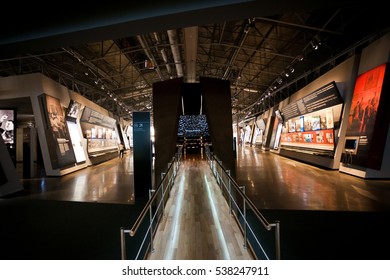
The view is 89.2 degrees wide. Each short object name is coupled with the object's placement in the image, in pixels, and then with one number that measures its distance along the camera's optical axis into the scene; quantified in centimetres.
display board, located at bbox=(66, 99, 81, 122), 945
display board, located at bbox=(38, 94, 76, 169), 791
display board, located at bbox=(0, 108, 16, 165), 822
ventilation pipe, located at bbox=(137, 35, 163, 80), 763
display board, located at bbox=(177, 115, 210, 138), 1442
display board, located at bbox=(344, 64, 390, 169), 569
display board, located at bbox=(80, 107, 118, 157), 1128
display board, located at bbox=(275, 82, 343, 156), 796
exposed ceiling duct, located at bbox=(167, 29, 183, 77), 716
